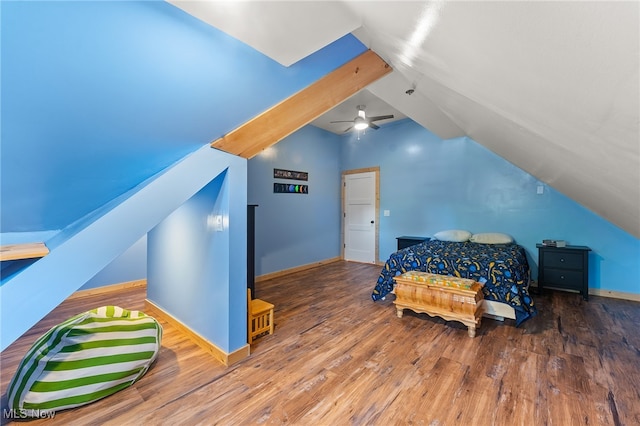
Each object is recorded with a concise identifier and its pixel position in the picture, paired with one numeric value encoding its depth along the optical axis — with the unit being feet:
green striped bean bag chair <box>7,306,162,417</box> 4.98
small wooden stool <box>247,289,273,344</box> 7.57
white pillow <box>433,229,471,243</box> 14.12
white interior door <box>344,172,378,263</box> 18.72
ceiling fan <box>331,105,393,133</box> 12.83
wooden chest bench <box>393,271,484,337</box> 8.19
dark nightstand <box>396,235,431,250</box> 15.46
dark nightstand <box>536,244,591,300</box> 11.07
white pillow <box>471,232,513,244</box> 13.19
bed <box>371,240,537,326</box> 8.53
